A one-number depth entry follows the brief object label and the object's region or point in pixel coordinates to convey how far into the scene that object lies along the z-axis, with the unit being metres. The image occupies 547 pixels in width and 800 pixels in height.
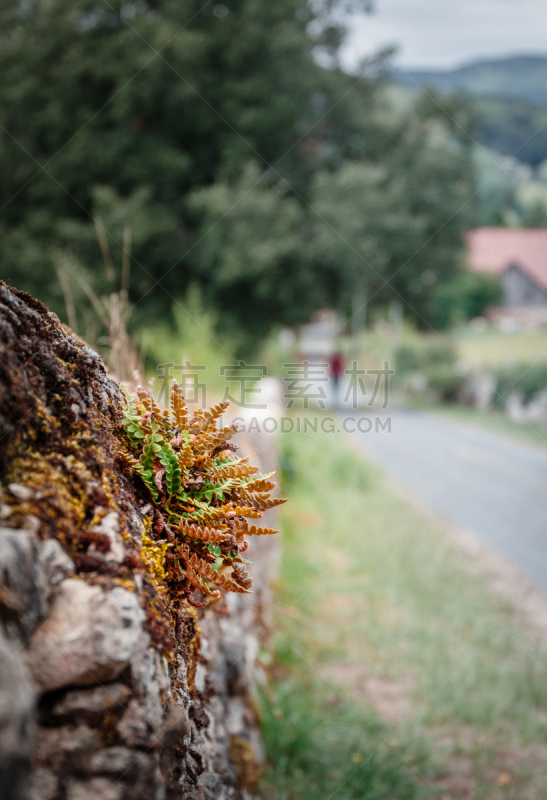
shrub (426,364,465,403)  19.39
